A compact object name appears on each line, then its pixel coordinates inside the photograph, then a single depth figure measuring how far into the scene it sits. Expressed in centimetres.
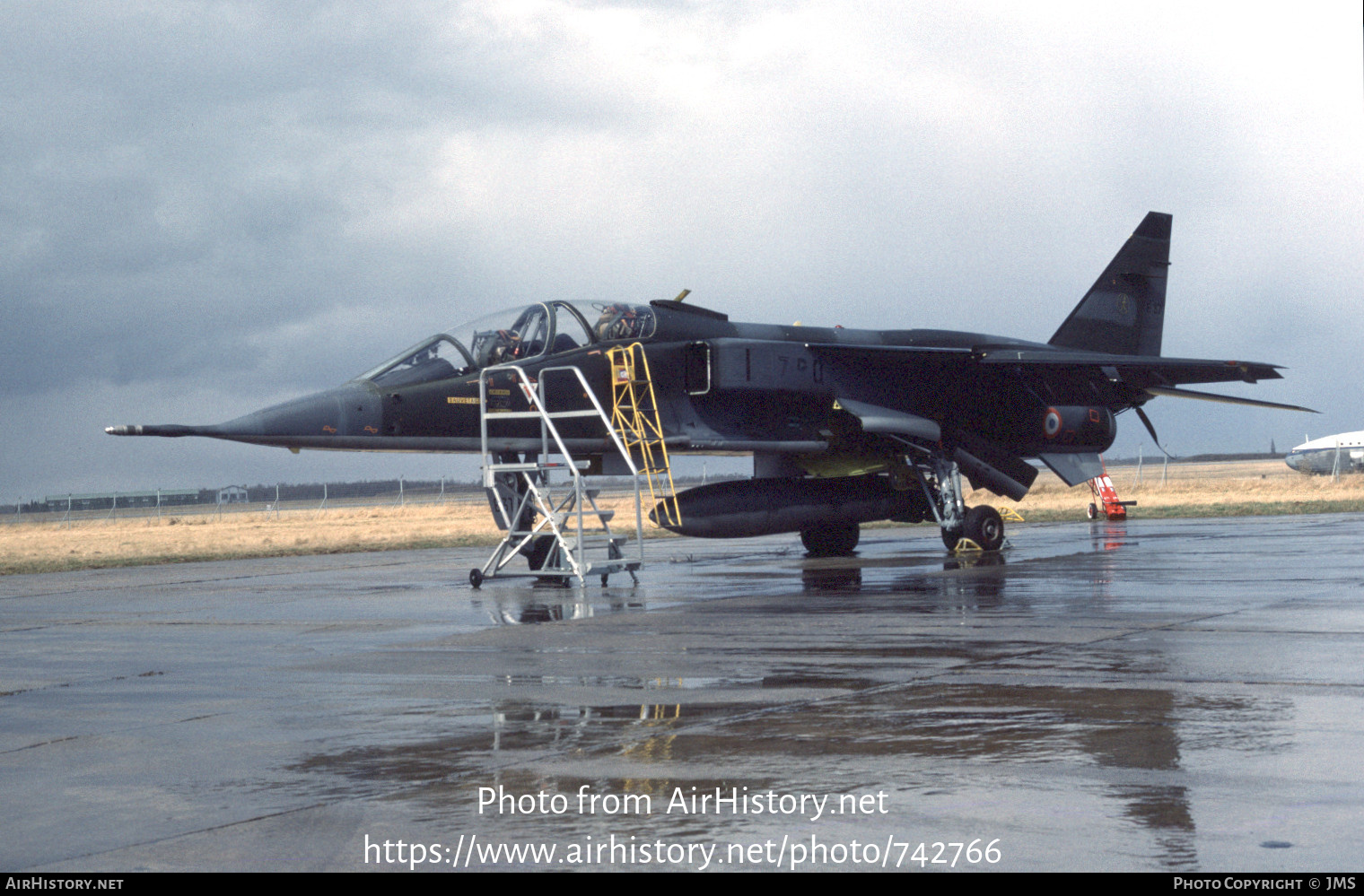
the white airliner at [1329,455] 7781
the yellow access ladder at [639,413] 1819
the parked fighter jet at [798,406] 1730
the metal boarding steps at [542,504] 1642
